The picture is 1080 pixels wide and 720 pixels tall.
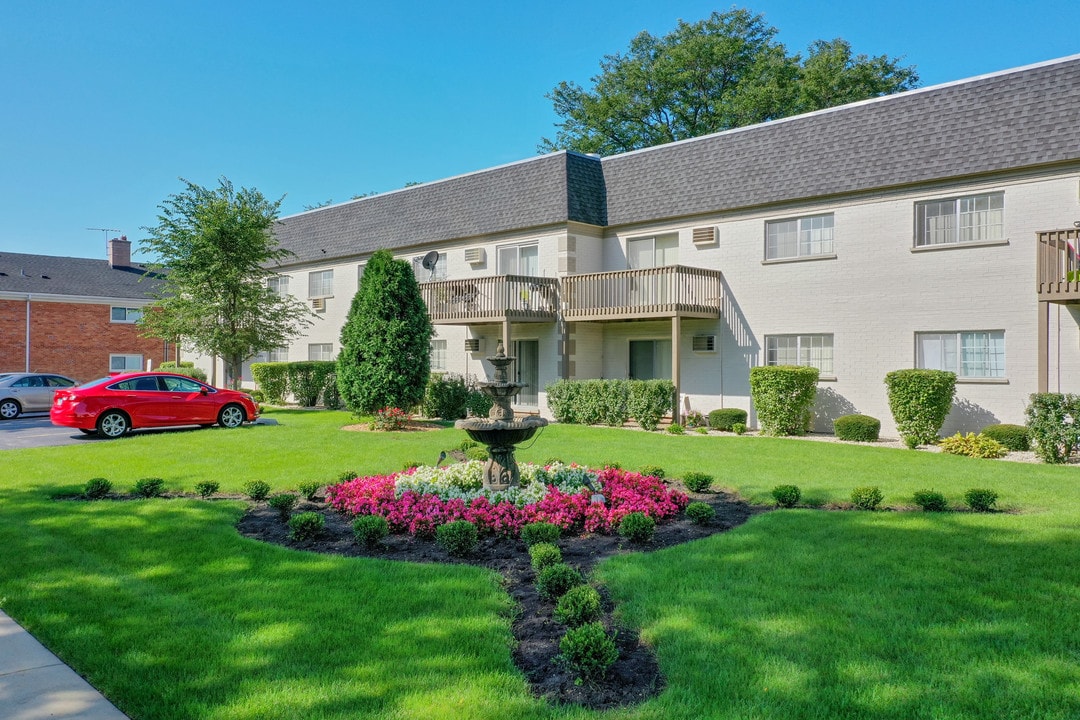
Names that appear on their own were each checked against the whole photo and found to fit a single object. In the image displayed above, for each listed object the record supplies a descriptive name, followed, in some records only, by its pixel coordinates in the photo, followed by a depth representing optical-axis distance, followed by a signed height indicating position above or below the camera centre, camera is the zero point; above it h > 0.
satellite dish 25.53 +4.01
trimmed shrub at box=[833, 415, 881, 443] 16.19 -1.05
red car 16.97 -0.61
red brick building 34.59 +2.93
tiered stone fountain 8.53 -0.62
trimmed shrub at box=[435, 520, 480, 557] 6.78 -1.43
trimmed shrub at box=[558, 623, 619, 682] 4.25 -1.56
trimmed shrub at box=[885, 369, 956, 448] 15.30 -0.49
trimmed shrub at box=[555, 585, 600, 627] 4.94 -1.51
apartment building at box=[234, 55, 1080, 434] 15.25 +3.15
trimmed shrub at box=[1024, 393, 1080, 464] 12.93 -0.80
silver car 22.83 -0.40
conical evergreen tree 18.75 +0.87
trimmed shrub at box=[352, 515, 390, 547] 7.06 -1.41
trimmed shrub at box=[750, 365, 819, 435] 17.16 -0.40
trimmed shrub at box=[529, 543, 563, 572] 6.18 -1.46
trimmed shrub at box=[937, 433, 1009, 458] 13.87 -1.25
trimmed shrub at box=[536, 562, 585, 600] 5.55 -1.50
